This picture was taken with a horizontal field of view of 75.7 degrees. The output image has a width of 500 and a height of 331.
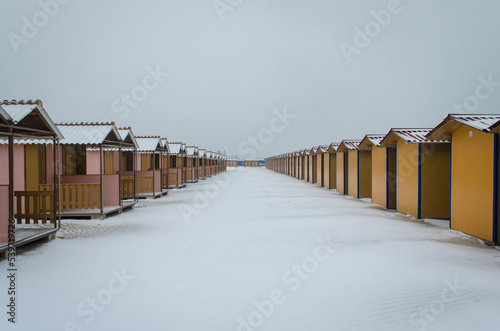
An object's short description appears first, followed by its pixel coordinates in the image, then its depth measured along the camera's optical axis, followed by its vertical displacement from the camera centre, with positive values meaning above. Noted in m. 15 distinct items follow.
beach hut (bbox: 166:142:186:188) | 23.23 -0.63
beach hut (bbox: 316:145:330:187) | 23.86 -0.25
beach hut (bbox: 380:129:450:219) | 10.88 -0.51
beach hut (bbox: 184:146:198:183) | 29.70 -0.46
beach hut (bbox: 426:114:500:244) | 7.41 -0.24
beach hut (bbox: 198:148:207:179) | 36.97 -0.07
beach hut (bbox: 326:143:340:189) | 22.91 -0.49
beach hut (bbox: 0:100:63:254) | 6.66 -0.27
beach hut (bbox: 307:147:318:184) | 28.88 -0.39
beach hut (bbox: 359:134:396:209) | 13.38 -0.38
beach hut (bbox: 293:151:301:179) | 36.34 -0.04
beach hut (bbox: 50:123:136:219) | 10.88 -0.69
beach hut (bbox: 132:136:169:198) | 17.41 -0.75
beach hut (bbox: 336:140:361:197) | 17.59 -0.26
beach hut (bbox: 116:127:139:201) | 13.69 +0.08
